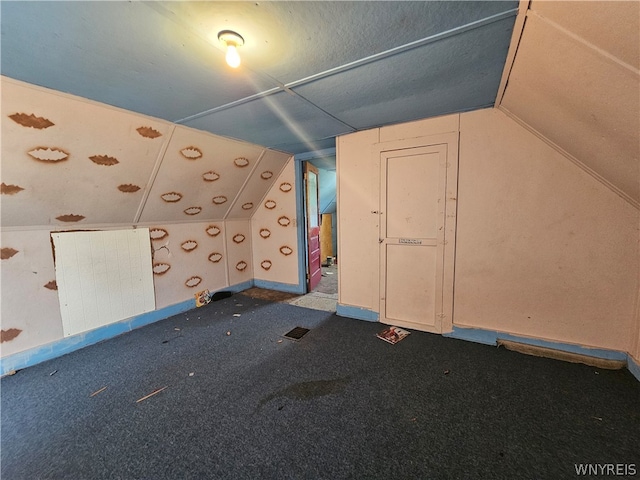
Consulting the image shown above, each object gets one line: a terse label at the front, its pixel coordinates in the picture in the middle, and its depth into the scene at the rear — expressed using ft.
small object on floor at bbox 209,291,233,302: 11.89
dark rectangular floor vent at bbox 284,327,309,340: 8.22
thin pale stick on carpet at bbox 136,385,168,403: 5.57
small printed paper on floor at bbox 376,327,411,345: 7.92
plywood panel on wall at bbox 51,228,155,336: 7.58
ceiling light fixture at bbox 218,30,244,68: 3.85
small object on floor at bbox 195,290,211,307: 11.19
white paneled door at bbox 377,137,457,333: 7.90
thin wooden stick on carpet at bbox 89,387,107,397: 5.77
